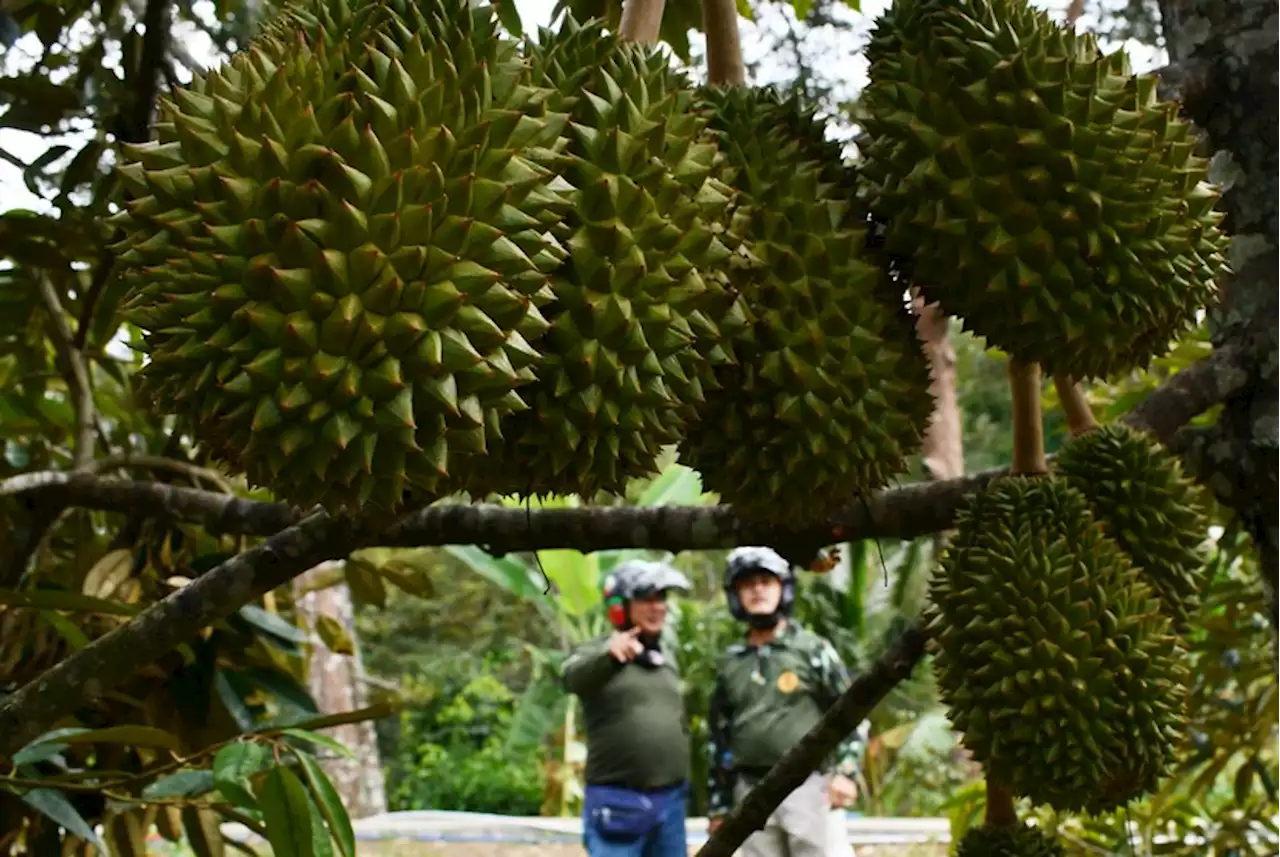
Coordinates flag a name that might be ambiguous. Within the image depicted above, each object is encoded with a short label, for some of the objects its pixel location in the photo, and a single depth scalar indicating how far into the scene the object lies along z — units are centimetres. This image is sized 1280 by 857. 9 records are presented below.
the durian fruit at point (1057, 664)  104
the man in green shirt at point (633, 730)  376
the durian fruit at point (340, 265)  68
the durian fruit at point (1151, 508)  117
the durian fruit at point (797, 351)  89
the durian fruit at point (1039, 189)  92
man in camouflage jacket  353
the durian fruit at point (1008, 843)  118
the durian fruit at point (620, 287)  76
